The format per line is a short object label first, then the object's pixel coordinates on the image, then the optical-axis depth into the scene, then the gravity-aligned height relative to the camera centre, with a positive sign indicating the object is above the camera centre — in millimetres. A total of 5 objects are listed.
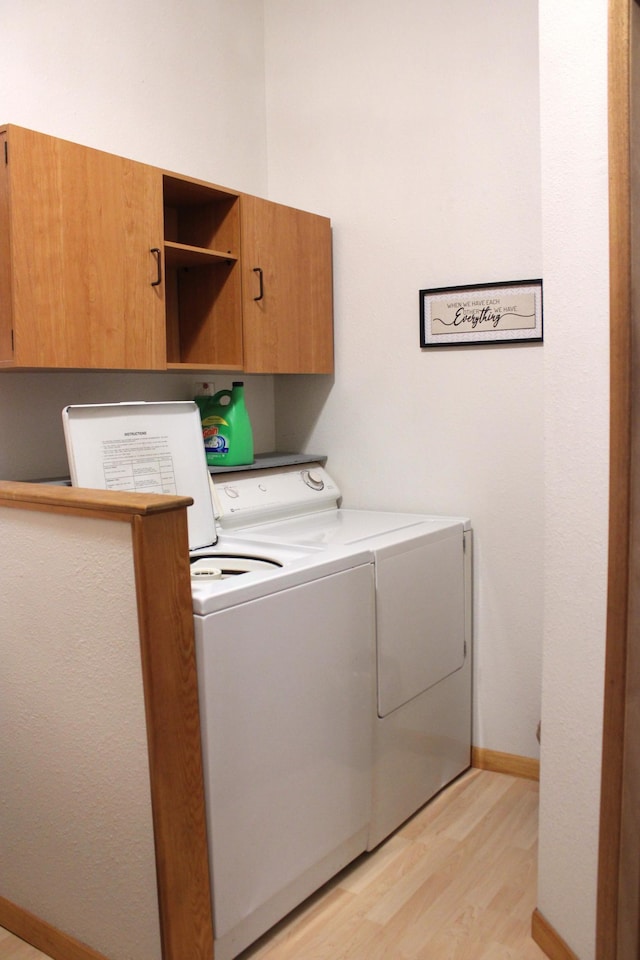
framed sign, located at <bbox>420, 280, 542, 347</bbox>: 2594 +256
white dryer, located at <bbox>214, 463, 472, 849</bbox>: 2314 -656
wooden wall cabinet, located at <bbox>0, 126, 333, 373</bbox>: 1969 +378
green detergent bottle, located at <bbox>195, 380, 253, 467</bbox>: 2734 -97
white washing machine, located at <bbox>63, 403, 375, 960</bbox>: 1752 -657
